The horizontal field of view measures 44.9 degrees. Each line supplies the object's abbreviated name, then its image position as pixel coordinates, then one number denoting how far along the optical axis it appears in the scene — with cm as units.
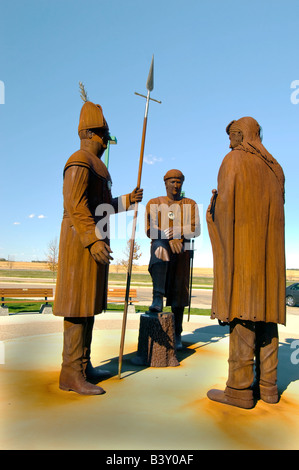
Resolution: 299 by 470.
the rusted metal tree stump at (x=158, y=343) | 446
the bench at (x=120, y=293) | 1212
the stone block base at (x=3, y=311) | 949
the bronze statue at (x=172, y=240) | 502
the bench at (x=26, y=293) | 1016
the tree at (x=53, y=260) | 2449
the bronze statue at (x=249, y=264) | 312
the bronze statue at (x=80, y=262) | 329
